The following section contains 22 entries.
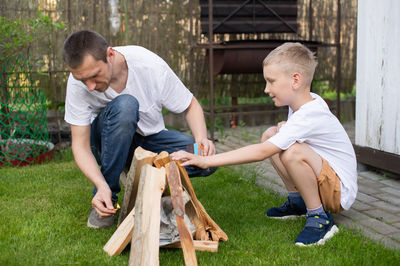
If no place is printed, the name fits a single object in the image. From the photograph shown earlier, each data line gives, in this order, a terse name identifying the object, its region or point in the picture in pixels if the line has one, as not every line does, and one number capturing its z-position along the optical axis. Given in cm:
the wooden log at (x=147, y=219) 225
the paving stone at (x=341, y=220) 301
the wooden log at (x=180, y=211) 234
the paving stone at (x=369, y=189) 367
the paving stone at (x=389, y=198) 342
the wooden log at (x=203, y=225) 262
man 259
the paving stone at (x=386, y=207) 322
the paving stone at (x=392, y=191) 360
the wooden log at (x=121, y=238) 250
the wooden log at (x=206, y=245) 255
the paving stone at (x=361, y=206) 330
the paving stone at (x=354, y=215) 310
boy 262
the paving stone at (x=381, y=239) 263
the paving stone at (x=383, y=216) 305
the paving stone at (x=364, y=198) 348
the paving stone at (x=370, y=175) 406
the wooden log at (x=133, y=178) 241
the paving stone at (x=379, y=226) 287
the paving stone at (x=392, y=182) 383
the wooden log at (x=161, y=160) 243
